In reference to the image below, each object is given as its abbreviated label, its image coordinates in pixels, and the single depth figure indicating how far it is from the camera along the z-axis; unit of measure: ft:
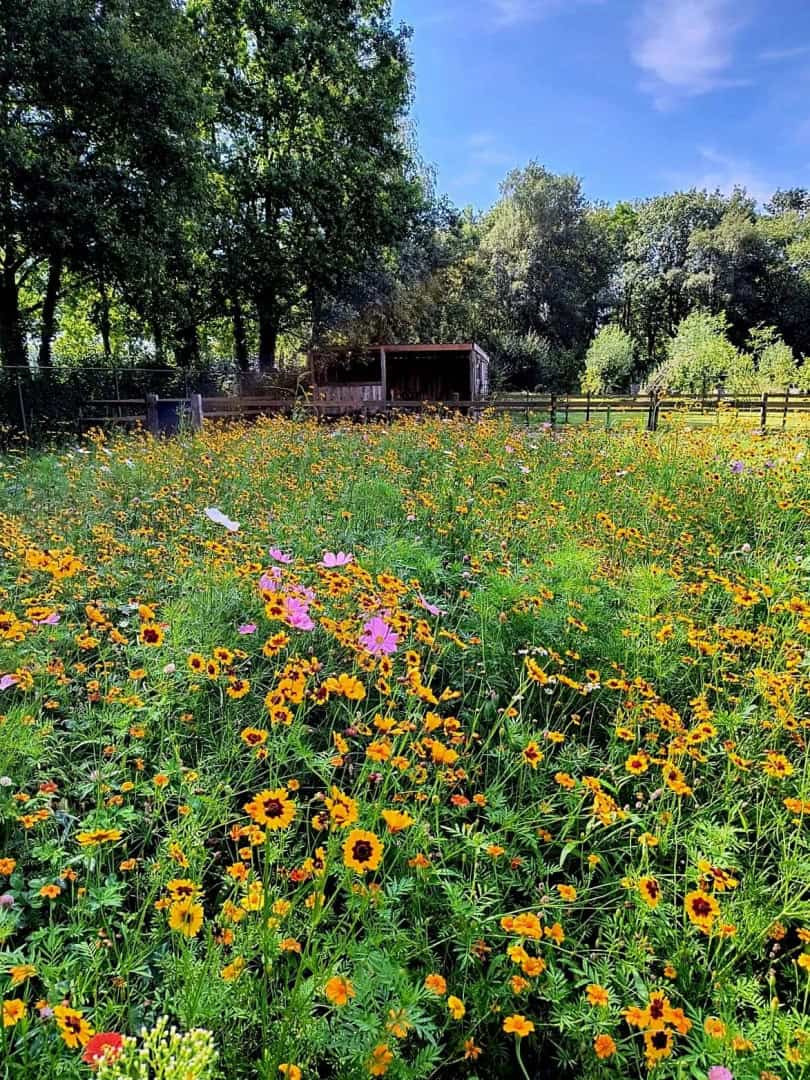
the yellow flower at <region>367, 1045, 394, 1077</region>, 2.77
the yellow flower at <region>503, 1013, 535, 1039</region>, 3.05
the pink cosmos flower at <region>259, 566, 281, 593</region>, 5.41
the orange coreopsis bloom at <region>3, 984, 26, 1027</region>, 2.63
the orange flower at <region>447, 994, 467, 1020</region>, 2.95
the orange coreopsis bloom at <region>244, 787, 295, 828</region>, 2.86
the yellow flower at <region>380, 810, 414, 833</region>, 3.12
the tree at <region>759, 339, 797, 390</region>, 71.77
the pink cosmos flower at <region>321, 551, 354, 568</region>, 6.51
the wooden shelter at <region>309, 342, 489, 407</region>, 56.18
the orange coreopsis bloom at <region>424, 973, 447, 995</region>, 3.10
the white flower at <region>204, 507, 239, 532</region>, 7.32
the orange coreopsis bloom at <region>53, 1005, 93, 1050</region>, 2.64
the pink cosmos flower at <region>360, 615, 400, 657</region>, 4.95
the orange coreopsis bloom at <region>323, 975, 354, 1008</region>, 2.70
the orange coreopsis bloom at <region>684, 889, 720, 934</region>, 3.16
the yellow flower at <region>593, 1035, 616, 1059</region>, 3.00
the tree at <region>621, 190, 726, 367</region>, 118.62
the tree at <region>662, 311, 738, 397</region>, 81.46
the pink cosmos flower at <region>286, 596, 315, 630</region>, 5.07
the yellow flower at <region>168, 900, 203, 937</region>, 2.66
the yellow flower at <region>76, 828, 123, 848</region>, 3.46
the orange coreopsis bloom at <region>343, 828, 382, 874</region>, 2.82
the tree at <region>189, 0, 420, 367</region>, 50.34
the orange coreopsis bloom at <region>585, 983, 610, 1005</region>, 3.26
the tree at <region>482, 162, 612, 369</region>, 109.81
